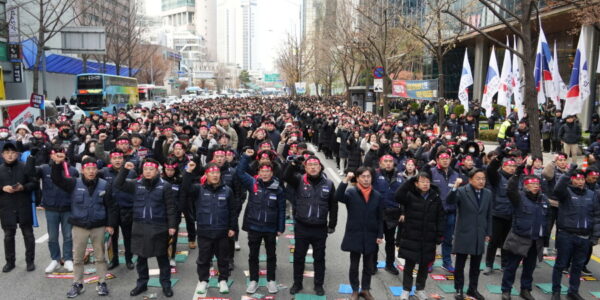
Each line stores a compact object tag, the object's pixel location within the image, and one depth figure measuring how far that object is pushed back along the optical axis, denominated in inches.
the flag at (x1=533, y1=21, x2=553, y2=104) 553.3
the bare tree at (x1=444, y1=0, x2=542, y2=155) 427.8
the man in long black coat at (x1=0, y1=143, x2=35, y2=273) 268.5
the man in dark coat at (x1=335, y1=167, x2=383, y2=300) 236.5
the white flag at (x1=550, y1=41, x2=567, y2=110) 561.6
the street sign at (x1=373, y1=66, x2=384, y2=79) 931.7
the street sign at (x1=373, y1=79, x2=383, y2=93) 952.8
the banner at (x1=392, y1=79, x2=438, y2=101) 846.5
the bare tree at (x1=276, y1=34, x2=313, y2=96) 2282.2
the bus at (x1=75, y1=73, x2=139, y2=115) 1283.2
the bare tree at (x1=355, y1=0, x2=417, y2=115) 989.8
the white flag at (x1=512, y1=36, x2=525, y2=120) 585.6
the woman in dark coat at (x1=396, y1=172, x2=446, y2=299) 236.2
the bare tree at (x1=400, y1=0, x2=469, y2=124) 700.7
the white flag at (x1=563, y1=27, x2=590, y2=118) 501.0
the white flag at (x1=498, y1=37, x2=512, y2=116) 621.3
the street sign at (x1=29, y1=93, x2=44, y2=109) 740.2
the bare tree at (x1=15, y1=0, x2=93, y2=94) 971.3
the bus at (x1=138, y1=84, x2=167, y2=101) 2143.2
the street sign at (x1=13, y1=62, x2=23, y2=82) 1347.2
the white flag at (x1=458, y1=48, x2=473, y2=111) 692.3
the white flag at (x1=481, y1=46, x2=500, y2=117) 641.0
